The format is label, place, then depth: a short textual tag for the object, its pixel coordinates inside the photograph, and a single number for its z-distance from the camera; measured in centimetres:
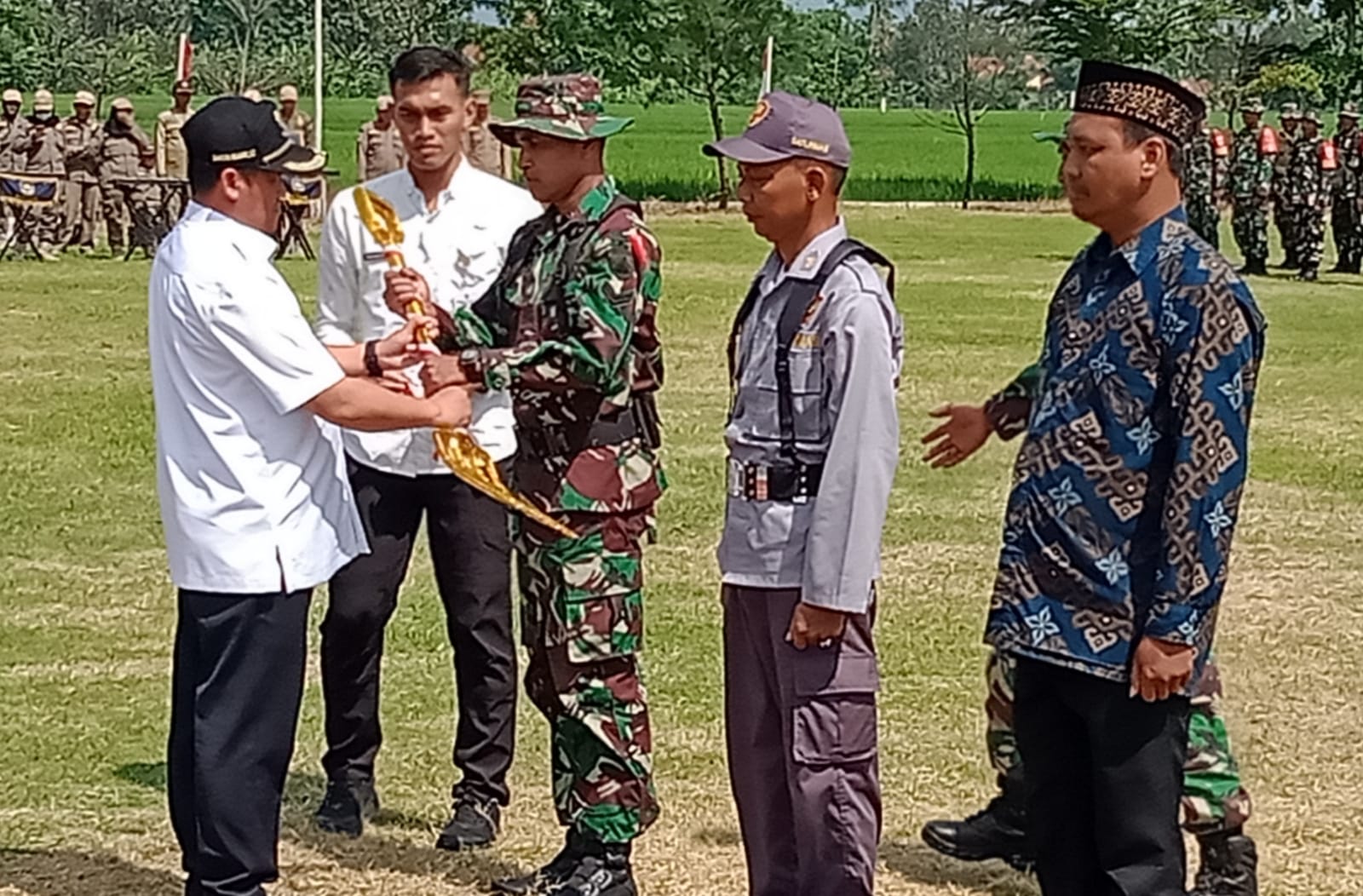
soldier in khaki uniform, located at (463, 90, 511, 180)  2551
